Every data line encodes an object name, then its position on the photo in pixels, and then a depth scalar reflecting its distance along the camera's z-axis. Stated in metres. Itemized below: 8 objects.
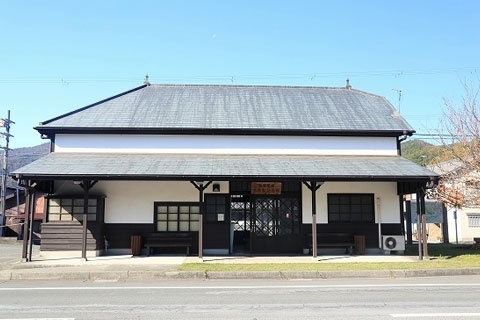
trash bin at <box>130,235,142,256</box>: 15.34
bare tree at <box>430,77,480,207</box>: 17.23
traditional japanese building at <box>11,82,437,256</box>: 14.70
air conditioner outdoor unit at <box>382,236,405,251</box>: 15.85
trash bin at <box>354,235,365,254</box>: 15.83
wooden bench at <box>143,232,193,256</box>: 15.46
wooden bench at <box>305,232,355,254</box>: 15.80
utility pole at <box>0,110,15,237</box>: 28.16
